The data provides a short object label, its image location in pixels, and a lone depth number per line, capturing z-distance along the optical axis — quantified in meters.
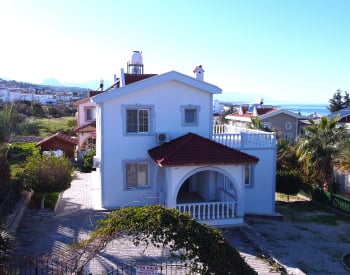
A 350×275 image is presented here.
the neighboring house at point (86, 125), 36.75
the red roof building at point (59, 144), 31.95
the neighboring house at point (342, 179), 23.16
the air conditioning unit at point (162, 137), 17.73
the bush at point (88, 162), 29.48
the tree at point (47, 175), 16.38
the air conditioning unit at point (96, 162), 18.52
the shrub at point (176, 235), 7.75
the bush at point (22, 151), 30.53
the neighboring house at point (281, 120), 44.88
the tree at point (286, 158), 25.83
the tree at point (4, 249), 8.95
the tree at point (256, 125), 29.92
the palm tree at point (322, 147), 21.89
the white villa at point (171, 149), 16.06
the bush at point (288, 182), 23.10
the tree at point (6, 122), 15.59
